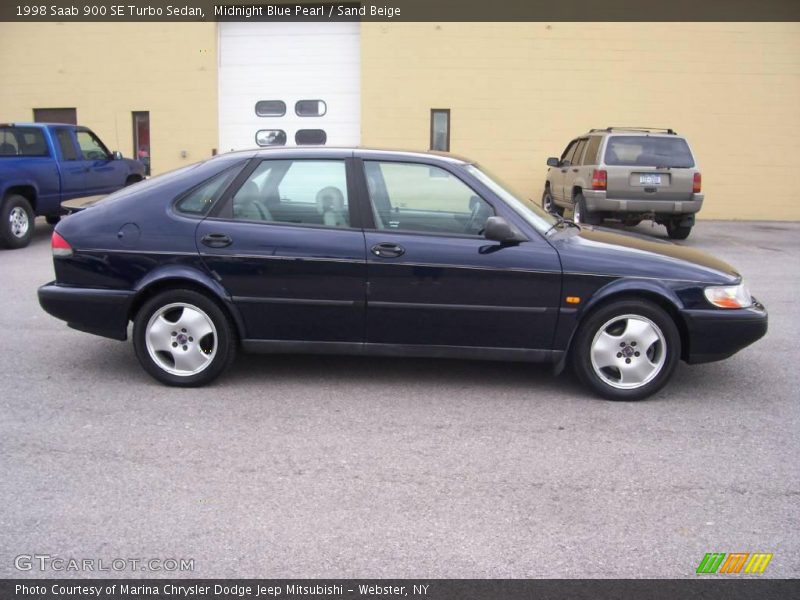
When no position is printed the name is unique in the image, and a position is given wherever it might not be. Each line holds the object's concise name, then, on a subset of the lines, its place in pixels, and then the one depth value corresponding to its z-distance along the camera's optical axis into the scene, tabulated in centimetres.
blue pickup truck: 1148
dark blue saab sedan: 525
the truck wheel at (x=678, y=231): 1344
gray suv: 1270
